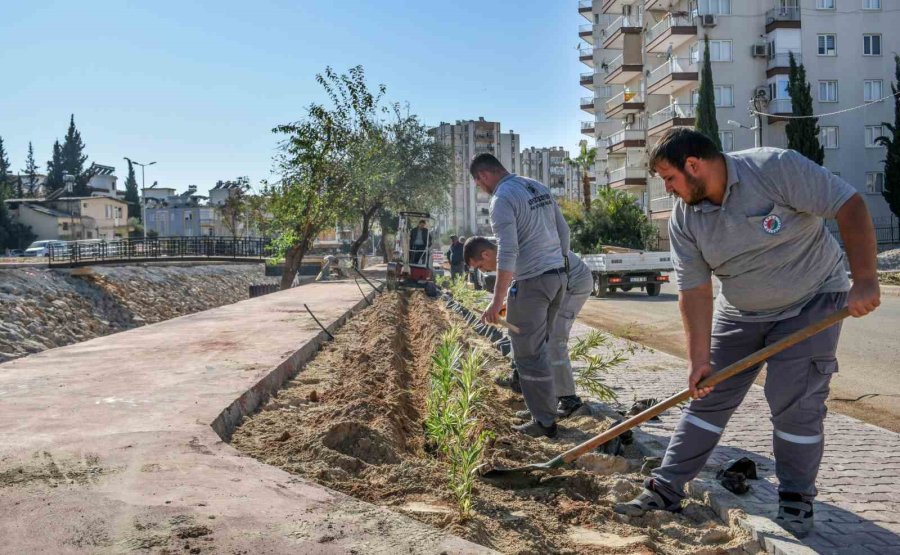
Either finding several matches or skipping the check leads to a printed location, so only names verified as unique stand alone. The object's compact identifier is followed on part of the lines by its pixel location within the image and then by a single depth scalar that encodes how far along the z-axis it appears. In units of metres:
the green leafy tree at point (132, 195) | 113.24
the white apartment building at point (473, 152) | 133.62
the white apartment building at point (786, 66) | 48.22
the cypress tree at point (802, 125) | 43.69
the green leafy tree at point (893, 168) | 40.62
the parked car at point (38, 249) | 60.62
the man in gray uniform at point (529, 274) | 5.59
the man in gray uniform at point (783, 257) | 3.49
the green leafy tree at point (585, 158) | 60.91
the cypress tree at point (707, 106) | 46.03
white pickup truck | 23.38
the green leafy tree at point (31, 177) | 110.62
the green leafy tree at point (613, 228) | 44.53
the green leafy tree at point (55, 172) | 107.31
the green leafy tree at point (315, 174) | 28.02
